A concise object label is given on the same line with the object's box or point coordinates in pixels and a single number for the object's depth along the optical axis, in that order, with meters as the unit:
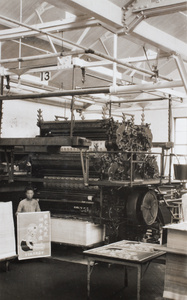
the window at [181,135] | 16.06
